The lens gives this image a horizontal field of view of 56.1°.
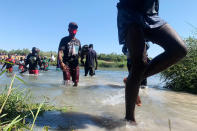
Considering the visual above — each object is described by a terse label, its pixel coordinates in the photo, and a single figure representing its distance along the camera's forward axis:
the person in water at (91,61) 10.73
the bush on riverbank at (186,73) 5.39
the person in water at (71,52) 5.20
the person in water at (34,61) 10.01
